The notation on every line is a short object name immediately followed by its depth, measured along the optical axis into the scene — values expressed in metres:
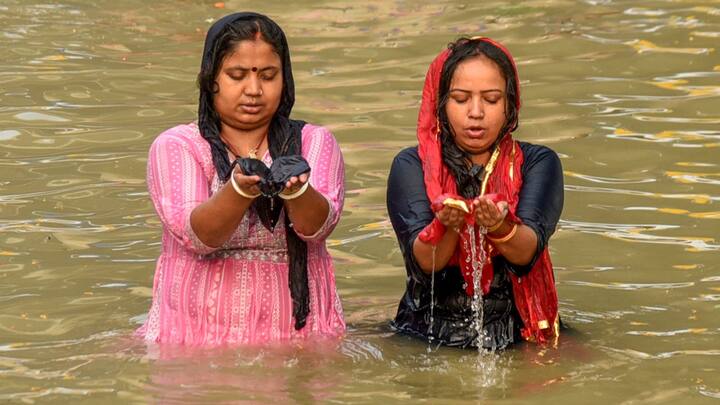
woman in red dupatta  11.85
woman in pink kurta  11.76
